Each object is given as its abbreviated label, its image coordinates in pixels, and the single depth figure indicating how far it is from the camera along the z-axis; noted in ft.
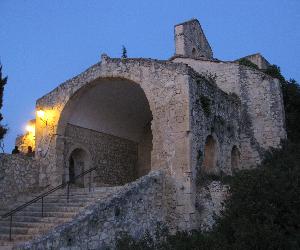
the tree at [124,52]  90.31
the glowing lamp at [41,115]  47.27
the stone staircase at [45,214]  29.50
